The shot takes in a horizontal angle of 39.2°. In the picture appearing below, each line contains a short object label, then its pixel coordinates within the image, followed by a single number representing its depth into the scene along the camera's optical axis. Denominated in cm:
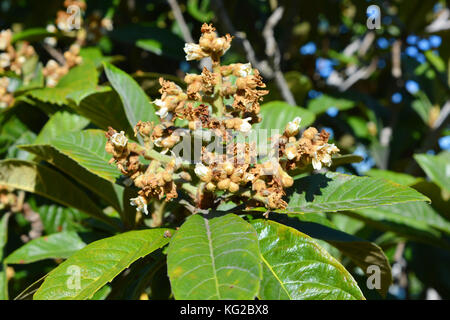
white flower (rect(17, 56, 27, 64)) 72
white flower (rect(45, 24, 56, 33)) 81
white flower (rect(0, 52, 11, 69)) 71
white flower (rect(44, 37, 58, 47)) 84
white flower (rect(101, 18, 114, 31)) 86
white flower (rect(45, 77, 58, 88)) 73
